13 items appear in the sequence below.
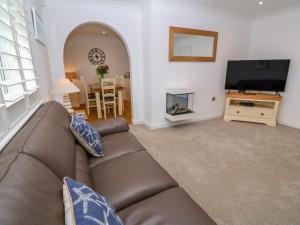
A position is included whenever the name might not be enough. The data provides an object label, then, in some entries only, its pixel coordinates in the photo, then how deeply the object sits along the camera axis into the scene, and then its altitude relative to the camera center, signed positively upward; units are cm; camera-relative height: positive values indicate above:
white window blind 115 +21
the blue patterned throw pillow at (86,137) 148 -58
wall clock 572 +57
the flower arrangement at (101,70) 471 +7
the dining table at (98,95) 420 -59
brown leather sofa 57 -55
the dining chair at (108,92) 410 -50
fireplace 341 -65
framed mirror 319 +56
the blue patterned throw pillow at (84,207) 59 -50
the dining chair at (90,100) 453 -74
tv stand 349 -77
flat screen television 334 -6
